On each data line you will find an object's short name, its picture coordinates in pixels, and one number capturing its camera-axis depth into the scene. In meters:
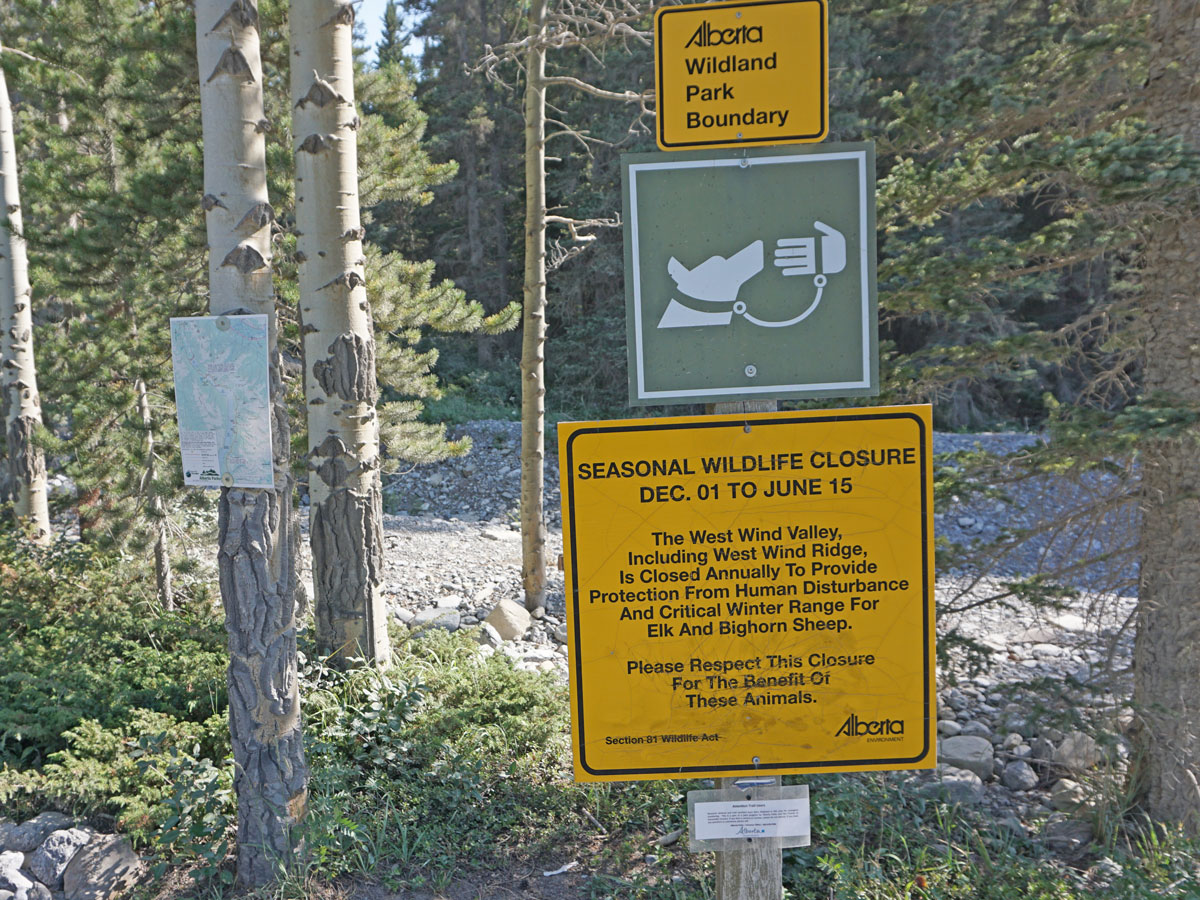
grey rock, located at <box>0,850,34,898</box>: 3.52
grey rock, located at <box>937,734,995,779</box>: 5.71
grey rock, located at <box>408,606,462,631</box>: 7.70
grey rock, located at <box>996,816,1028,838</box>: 4.25
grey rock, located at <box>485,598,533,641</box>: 7.95
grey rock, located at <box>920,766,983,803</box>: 4.38
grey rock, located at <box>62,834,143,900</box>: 3.51
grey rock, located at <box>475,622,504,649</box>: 7.29
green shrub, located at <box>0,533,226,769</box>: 4.53
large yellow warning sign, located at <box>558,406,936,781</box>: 1.84
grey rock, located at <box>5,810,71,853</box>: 3.79
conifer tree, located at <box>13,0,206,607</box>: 6.96
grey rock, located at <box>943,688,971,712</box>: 7.00
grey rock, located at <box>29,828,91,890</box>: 3.62
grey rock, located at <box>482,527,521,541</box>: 13.32
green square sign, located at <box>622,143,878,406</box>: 1.85
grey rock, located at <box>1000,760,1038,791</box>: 5.64
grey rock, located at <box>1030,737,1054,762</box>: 6.07
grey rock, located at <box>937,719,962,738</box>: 6.38
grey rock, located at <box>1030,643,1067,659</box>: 8.45
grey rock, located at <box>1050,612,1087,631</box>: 9.53
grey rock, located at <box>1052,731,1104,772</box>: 5.50
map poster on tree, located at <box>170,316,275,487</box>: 3.32
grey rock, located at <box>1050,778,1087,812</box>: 4.88
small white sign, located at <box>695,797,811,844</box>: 1.95
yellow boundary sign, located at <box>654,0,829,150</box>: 1.88
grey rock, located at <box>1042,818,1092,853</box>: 4.38
